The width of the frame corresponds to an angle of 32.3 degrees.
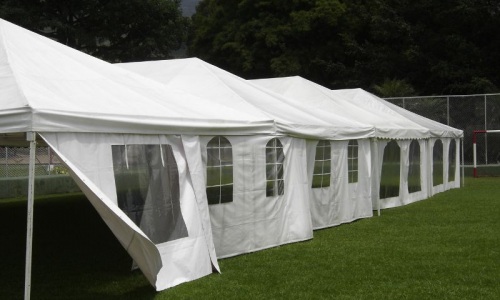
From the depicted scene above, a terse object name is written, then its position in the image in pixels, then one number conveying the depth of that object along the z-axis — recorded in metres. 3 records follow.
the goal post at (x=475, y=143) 28.44
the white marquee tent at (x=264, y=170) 11.55
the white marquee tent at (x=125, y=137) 7.97
